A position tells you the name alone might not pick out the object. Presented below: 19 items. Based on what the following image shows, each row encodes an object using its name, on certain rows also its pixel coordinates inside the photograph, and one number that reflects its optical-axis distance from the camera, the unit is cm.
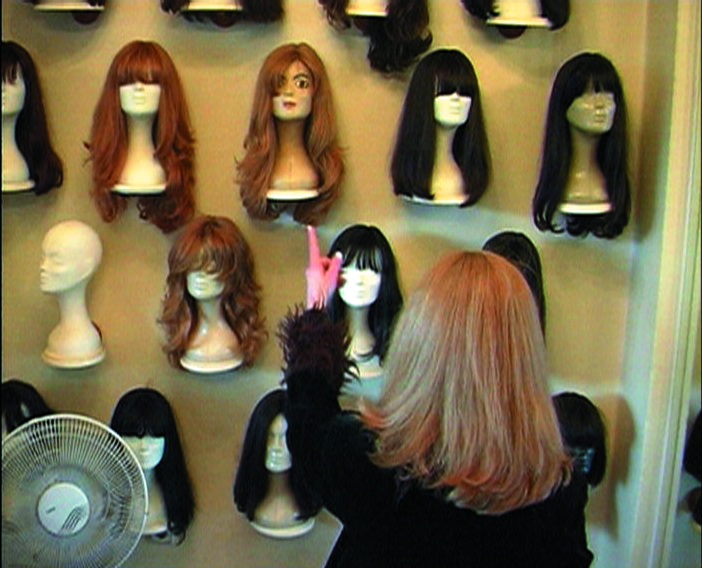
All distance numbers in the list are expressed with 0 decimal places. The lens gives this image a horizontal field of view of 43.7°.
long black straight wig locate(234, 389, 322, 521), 213
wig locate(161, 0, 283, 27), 198
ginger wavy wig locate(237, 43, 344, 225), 200
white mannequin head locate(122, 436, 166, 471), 209
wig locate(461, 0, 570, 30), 200
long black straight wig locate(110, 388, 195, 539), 210
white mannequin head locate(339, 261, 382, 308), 202
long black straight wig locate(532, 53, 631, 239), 201
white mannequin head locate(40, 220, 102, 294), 195
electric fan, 170
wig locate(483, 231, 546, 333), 207
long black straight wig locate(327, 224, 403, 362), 205
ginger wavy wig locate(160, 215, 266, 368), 202
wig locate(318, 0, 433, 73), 199
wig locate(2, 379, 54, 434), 196
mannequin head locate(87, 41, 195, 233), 197
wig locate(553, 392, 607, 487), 216
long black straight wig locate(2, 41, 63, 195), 197
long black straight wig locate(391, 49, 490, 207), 199
